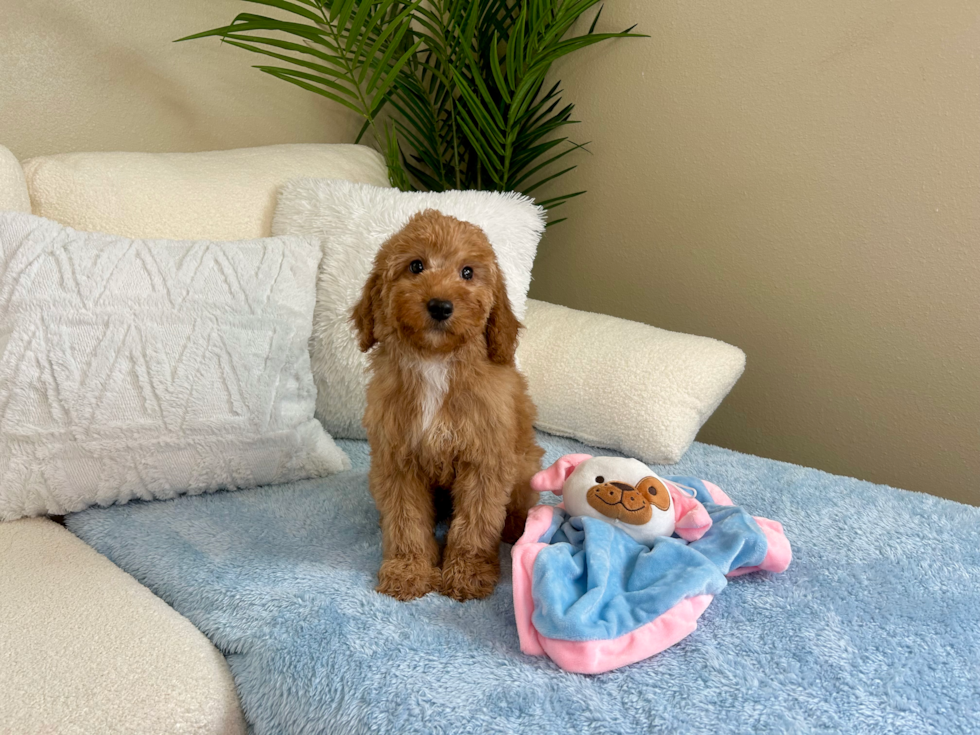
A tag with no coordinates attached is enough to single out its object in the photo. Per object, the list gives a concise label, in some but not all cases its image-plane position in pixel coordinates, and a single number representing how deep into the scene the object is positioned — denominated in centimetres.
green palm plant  208
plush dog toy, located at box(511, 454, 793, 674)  103
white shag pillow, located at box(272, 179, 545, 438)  177
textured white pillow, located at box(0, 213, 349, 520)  138
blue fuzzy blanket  93
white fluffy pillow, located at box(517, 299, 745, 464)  174
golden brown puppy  119
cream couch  95
